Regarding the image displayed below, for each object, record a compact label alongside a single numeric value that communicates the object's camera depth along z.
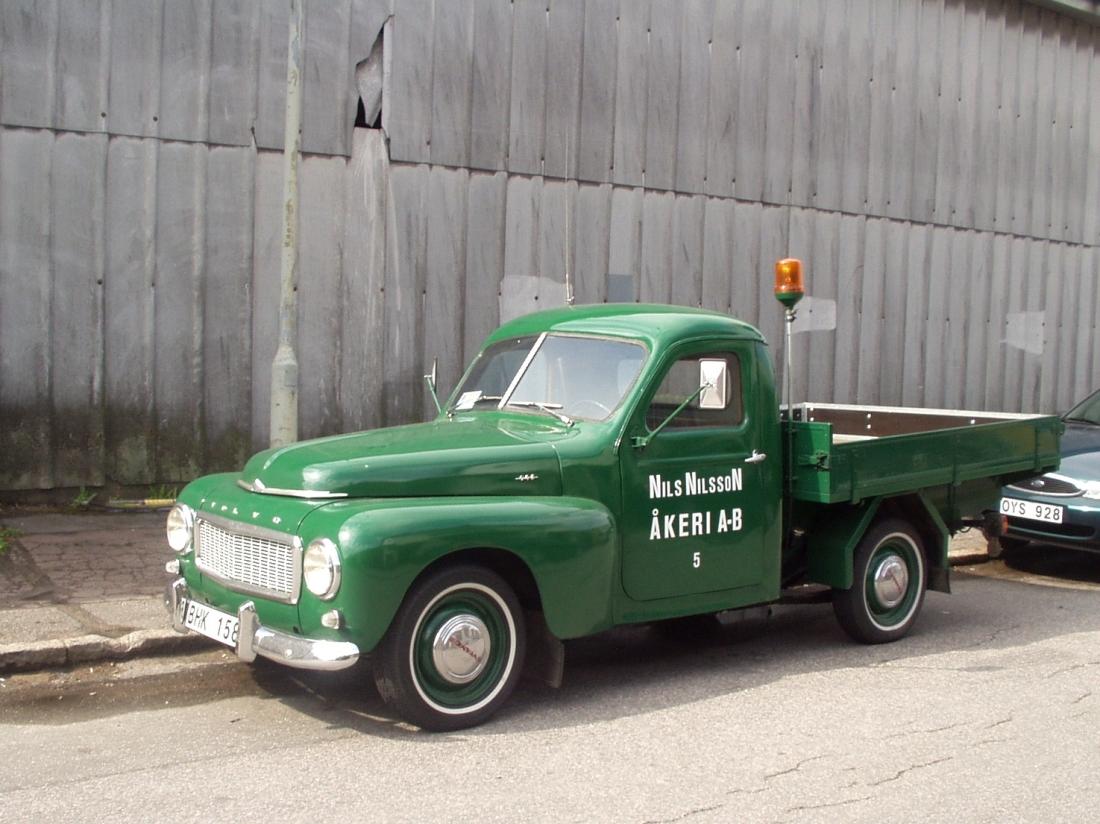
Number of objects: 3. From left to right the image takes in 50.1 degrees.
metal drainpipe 7.58
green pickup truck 4.96
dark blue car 8.78
